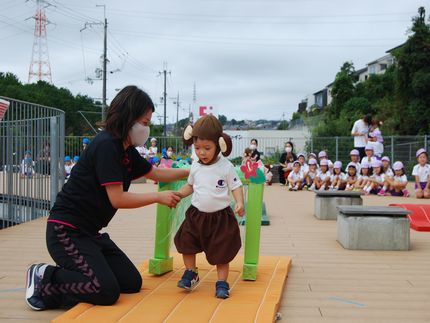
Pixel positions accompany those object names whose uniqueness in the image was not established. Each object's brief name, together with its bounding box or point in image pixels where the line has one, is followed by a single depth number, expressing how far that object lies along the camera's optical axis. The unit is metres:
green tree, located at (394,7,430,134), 31.86
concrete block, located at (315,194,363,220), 9.82
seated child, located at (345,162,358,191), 15.99
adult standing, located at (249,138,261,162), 16.84
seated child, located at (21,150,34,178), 9.56
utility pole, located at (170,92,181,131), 72.36
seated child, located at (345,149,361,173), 16.39
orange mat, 3.73
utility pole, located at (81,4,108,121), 37.38
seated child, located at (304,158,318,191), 17.53
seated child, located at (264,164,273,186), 20.25
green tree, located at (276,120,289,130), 74.94
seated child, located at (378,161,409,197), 15.05
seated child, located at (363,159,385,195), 15.44
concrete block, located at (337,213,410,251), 6.82
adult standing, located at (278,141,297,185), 19.53
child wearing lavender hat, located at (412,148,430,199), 14.50
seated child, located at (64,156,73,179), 17.70
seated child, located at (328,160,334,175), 17.19
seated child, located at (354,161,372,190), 15.62
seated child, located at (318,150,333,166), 17.37
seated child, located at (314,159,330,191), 16.45
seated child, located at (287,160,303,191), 17.73
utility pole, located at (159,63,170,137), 57.58
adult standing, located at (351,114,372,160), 15.95
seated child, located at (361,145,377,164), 15.67
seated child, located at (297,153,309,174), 18.11
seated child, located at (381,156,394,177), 15.48
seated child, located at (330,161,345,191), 16.08
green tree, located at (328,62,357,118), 66.38
